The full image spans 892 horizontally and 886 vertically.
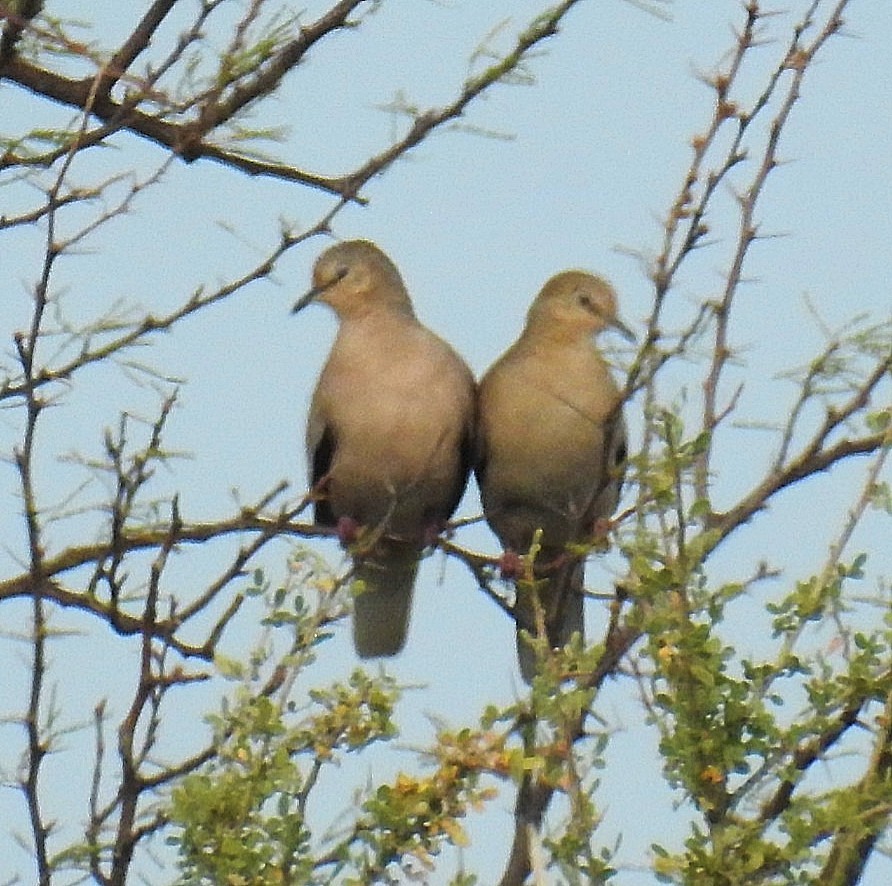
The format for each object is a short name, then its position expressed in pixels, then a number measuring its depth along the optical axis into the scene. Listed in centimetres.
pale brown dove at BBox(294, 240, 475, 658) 1067
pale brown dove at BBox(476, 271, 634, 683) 1068
